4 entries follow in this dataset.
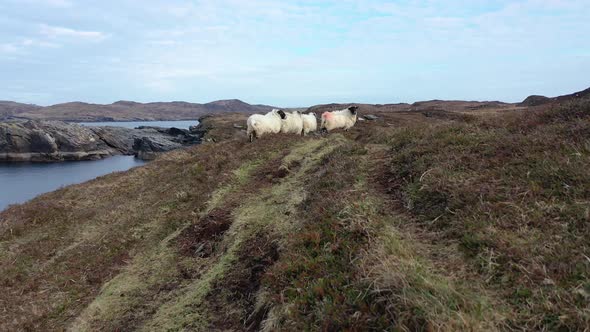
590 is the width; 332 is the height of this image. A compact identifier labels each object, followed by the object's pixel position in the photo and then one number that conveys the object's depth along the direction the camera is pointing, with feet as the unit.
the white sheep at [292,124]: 71.61
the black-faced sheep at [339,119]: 74.38
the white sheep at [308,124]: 77.30
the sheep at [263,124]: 65.60
